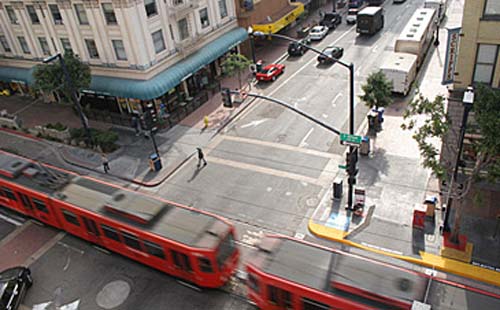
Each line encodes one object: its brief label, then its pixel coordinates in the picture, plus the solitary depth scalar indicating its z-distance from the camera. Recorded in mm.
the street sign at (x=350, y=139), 22422
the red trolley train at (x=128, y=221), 20125
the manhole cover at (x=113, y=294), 22141
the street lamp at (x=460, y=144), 17906
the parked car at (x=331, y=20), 59438
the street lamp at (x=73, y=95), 31281
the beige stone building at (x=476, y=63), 21906
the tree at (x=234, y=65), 42062
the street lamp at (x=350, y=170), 22000
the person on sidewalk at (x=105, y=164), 33569
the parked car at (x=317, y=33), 55156
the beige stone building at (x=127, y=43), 36969
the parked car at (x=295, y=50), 51812
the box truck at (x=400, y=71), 38281
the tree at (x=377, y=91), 33000
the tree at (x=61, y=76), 37000
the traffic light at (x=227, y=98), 23594
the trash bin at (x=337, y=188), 27109
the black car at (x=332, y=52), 47844
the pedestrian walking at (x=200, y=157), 32938
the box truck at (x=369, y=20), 53375
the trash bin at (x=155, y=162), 32719
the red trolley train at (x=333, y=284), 15938
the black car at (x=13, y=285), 21578
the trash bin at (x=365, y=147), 31234
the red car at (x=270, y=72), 45969
